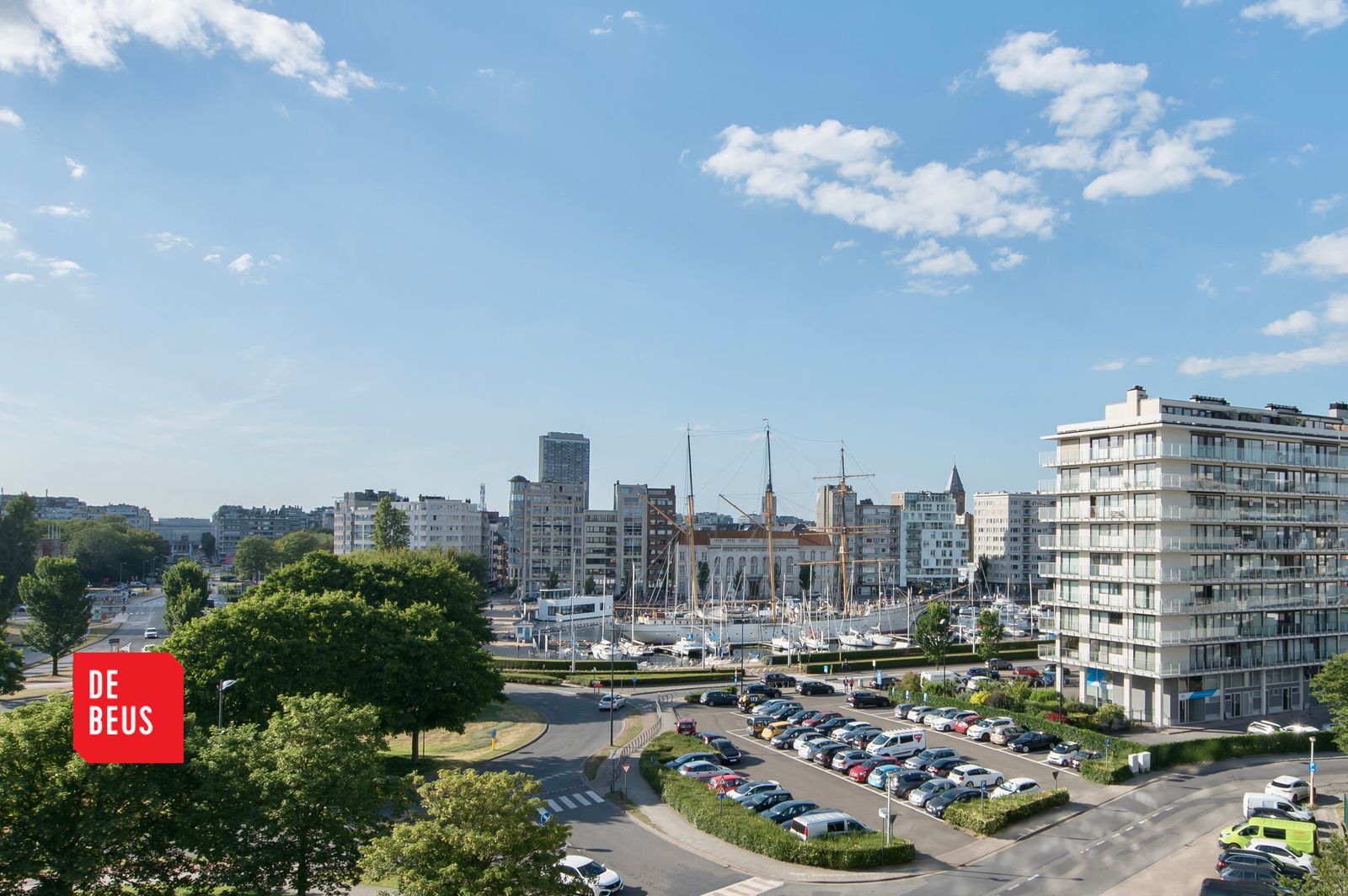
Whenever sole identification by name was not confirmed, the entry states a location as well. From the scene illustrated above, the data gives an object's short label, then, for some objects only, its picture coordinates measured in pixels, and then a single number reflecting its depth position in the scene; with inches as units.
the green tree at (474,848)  842.2
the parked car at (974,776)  1638.8
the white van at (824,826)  1350.9
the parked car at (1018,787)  1605.6
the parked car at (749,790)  1547.7
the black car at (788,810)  1435.8
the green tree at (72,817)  868.6
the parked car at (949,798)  1529.3
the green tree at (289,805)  956.6
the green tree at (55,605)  3011.8
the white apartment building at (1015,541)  7529.5
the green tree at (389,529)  4306.1
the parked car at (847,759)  1797.7
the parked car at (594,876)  1167.6
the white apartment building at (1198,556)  2162.9
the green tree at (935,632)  2837.1
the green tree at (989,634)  2874.0
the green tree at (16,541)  4067.4
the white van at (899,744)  1875.0
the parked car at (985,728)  2043.6
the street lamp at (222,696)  1400.7
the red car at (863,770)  1743.4
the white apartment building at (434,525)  6796.3
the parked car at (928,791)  1577.3
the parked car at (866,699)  2470.5
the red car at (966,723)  2111.2
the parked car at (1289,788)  1593.3
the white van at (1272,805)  1487.5
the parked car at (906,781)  1636.3
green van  1321.4
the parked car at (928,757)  1750.7
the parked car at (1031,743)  1956.2
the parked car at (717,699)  2588.6
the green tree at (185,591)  3144.7
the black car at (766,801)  1502.2
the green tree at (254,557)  6397.6
